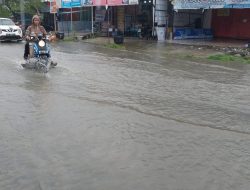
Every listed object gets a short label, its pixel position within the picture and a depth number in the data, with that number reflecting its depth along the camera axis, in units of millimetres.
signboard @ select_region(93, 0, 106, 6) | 28911
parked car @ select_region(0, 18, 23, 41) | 25942
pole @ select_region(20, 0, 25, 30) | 34312
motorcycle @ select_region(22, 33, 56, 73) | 12492
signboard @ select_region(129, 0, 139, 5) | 26694
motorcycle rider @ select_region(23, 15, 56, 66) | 13045
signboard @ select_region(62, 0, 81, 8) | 31631
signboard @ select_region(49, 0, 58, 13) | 32969
